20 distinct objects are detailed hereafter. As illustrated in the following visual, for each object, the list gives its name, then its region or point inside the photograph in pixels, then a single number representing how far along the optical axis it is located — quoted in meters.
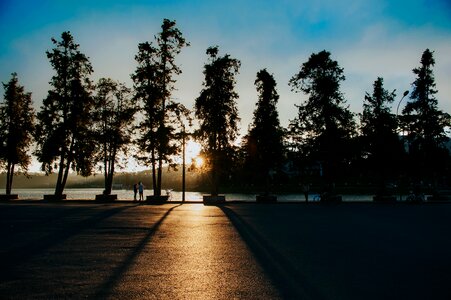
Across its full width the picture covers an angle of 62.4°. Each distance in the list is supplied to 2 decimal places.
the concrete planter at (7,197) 38.72
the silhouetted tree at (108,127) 42.75
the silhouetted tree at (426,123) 43.38
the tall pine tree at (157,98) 34.66
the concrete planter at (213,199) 35.38
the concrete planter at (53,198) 37.41
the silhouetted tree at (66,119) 37.72
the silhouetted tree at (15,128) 42.94
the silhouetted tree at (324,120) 39.59
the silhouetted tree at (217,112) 36.78
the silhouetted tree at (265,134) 41.28
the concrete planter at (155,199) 34.25
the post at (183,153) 35.12
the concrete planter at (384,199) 38.09
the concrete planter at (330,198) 36.53
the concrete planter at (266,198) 37.38
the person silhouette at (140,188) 38.88
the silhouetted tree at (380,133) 44.72
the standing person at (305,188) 36.69
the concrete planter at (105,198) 37.31
